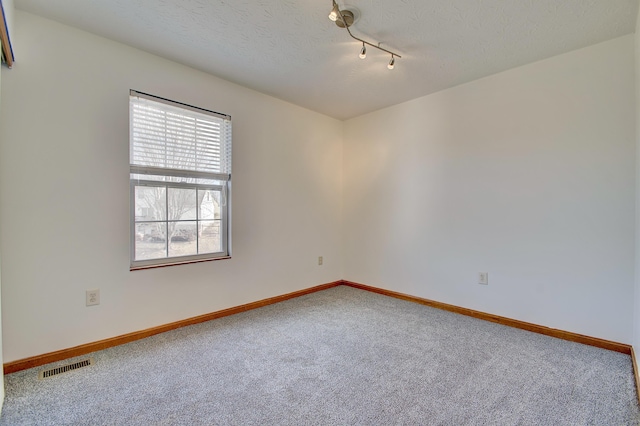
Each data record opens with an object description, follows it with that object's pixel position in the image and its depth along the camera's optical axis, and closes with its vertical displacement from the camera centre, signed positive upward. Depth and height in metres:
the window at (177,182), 2.48 +0.26
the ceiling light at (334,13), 1.83 +1.24
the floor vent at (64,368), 1.91 -1.06
